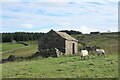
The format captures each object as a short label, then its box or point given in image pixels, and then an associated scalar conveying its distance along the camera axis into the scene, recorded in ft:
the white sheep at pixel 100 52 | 120.69
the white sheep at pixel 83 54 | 106.15
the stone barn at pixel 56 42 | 157.42
